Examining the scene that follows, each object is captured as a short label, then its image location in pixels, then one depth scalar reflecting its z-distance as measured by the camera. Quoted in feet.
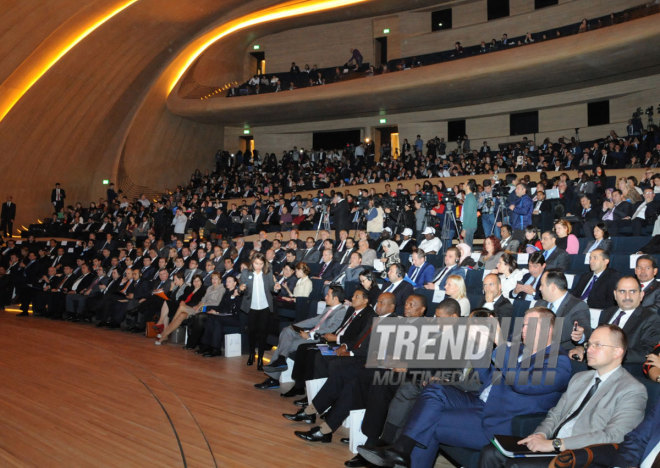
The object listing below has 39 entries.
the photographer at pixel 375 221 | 32.53
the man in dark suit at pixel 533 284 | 17.16
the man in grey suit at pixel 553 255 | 18.69
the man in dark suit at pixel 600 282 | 15.76
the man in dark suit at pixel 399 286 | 18.75
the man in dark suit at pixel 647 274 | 14.78
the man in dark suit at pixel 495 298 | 13.94
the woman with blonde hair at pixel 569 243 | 21.65
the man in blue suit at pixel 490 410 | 10.24
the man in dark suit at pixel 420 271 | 22.58
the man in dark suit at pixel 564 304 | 12.80
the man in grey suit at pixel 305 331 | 18.30
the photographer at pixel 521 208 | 27.48
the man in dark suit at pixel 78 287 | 34.06
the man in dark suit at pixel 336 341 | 15.76
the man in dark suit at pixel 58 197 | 59.00
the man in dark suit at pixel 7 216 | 53.62
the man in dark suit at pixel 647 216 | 23.67
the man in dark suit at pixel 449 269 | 20.63
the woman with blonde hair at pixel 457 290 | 14.64
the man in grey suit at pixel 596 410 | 8.62
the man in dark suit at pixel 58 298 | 34.91
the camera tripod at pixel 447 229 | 29.91
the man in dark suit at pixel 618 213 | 24.40
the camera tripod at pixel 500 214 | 29.66
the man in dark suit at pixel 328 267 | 27.22
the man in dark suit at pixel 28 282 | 36.47
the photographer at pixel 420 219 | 30.99
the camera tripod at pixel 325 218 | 38.30
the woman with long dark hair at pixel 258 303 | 21.31
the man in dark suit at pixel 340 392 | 13.16
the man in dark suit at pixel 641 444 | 8.18
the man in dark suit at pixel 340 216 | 35.65
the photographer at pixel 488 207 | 30.07
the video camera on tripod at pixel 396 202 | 33.47
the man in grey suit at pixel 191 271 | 30.74
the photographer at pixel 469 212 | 27.58
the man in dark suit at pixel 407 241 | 29.22
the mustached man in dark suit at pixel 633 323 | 11.72
